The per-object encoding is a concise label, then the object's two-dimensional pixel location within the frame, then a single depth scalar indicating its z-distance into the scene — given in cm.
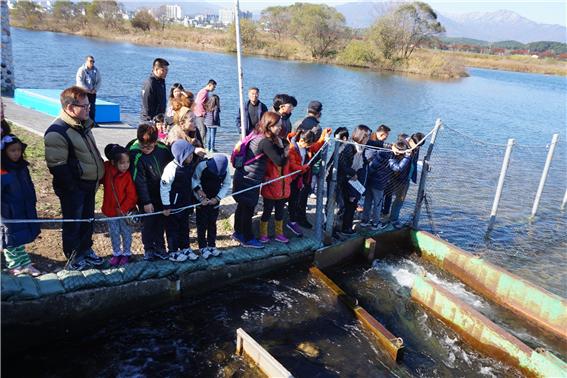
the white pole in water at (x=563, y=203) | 1121
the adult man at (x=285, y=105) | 683
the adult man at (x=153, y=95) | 759
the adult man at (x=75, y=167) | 429
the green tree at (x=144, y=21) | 6016
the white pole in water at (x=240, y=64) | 740
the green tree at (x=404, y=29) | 5094
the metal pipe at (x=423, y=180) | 707
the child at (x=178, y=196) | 476
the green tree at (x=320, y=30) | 5381
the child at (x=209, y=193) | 513
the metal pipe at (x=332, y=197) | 617
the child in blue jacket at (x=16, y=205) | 409
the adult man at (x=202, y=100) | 925
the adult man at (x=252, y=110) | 838
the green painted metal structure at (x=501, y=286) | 558
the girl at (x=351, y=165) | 641
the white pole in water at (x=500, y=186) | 807
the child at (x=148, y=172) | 477
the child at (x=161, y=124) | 675
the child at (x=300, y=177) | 614
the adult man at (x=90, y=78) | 909
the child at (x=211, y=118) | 964
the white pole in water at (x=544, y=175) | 936
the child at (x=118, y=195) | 472
